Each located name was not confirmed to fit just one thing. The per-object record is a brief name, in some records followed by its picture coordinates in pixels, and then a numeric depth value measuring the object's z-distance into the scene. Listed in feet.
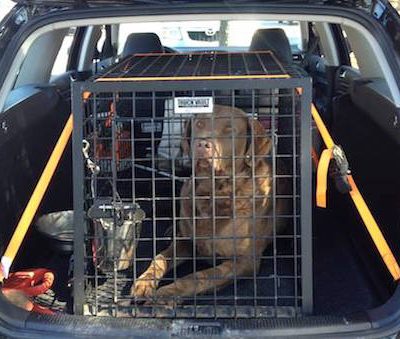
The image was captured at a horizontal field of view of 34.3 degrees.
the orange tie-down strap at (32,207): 8.05
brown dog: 8.50
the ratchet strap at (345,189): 8.00
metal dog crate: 7.77
